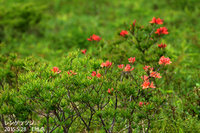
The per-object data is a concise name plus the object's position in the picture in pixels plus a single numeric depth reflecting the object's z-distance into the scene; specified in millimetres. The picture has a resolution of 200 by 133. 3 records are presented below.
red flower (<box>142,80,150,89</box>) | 4686
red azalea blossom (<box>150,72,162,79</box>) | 4934
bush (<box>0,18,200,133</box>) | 4740
